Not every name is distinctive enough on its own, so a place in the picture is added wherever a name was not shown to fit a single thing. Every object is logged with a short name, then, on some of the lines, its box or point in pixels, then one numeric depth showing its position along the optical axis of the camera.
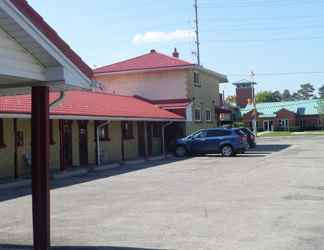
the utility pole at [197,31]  67.33
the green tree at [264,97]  153.88
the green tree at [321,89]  180.57
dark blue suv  31.20
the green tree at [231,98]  141.31
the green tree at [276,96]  161.44
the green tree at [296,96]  189.31
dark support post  7.57
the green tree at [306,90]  196.75
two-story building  38.97
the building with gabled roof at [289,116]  92.62
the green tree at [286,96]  188.50
